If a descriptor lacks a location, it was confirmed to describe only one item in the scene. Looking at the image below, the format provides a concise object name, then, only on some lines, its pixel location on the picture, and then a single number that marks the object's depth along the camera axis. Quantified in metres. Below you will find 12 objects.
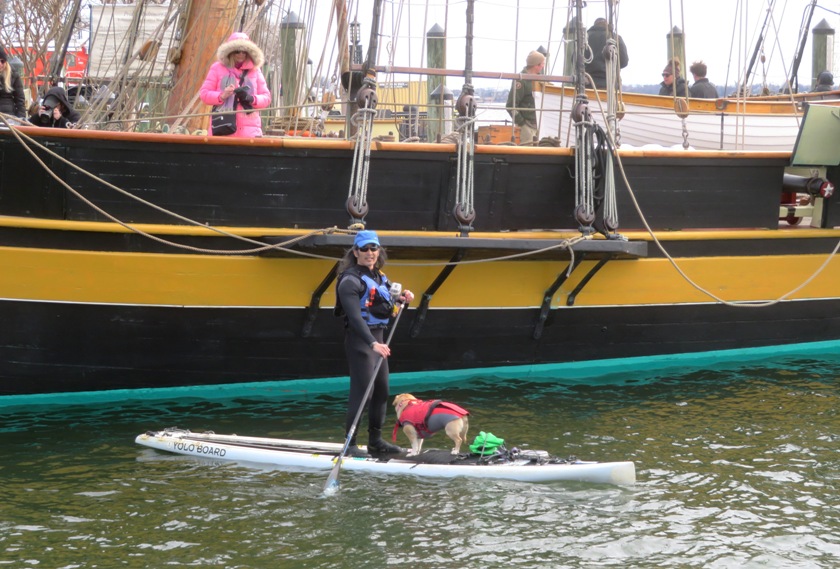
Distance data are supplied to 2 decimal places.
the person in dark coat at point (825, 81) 28.71
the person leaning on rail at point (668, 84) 26.27
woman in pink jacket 17.67
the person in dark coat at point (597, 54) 23.61
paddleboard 14.02
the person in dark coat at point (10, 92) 19.33
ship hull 16.95
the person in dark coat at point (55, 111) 20.05
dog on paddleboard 14.45
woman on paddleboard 14.42
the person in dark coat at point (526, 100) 19.92
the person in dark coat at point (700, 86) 27.05
